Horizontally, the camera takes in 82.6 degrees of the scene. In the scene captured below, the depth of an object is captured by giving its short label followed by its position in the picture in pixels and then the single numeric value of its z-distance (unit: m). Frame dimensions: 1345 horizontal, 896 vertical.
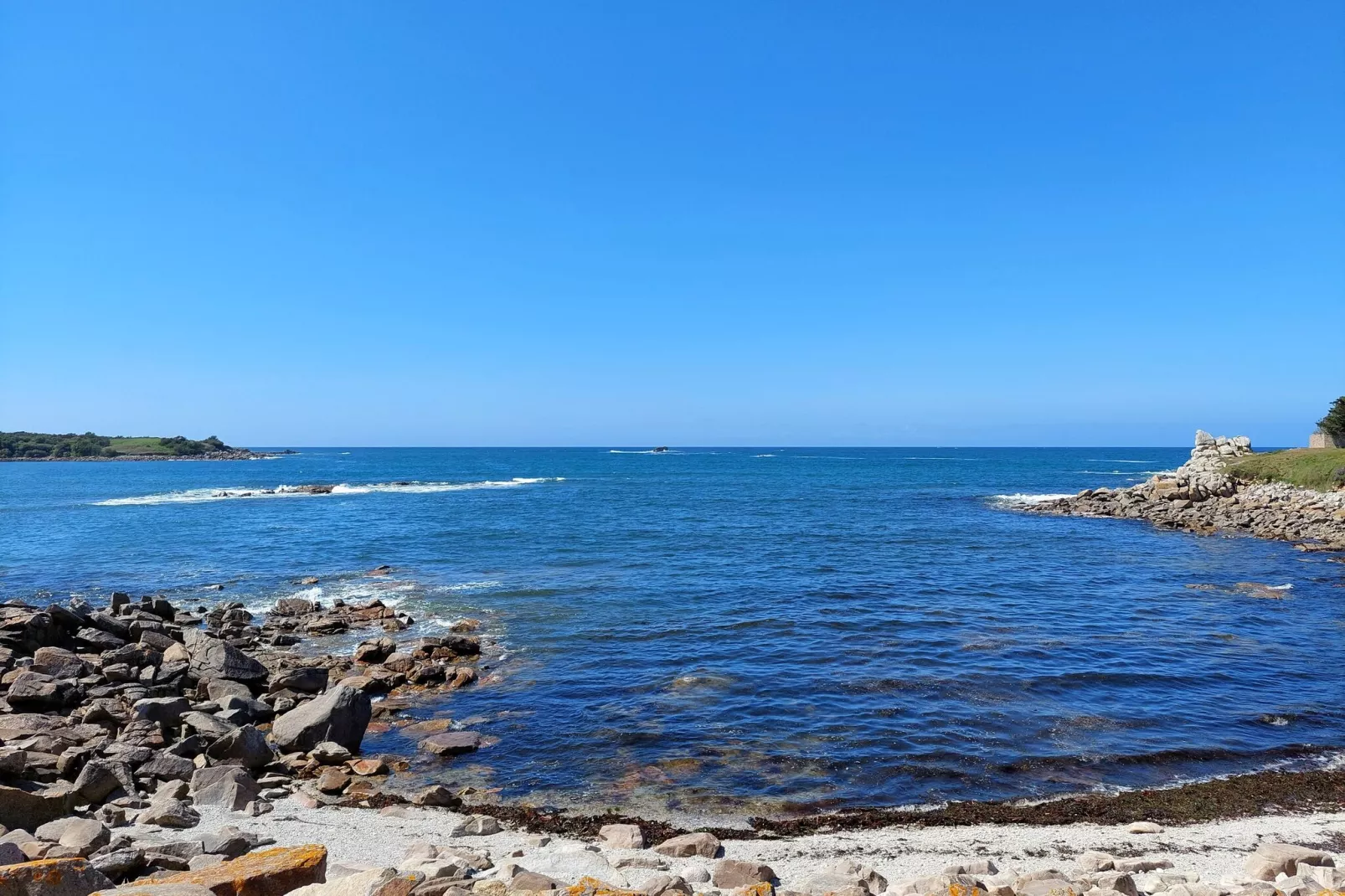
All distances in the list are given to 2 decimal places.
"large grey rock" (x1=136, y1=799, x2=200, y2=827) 11.07
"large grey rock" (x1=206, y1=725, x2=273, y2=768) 14.03
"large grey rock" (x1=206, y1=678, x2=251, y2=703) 18.06
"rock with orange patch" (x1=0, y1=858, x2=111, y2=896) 7.00
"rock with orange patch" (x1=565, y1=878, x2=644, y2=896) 7.62
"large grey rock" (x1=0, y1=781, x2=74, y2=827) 10.62
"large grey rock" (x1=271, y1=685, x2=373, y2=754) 15.23
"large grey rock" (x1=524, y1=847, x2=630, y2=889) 9.73
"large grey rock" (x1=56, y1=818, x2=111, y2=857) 9.38
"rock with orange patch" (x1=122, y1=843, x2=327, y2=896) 7.56
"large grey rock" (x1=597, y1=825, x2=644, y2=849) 11.41
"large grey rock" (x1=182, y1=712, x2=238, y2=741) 14.90
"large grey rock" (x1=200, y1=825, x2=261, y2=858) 9.73
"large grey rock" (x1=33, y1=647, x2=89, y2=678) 18.06
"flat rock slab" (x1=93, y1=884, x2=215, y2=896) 7.03
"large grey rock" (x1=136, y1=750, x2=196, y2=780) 13.16
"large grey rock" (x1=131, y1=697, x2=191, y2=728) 15.59
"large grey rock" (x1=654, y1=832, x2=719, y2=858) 10.81
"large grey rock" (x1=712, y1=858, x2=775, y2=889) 9.48
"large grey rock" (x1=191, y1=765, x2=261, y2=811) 12.27
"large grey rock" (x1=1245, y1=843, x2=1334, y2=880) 9.48
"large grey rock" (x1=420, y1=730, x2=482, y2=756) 15.67
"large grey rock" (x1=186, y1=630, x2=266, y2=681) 19.33
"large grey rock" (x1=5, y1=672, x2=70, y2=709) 16.42
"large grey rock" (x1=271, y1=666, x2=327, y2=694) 19.20
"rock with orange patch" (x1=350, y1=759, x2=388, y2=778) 14.44
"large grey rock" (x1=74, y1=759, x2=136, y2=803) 11.67
